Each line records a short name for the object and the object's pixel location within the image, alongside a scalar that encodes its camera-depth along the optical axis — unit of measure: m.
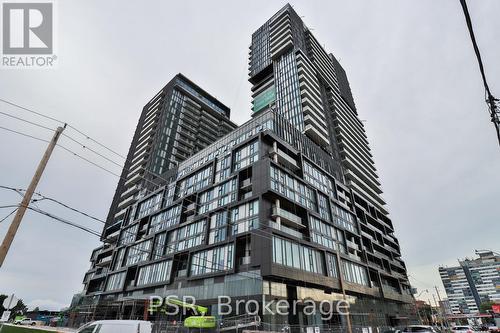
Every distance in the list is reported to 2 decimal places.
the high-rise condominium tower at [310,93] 76.62
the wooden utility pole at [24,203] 9.27
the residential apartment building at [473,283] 169.62
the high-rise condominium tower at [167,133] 82.69
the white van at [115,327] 13.93
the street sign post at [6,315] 12.15
